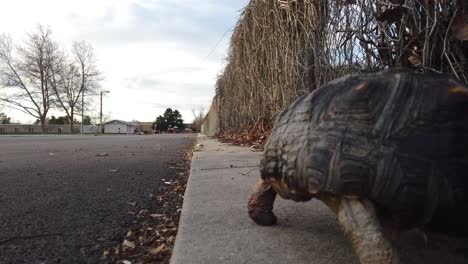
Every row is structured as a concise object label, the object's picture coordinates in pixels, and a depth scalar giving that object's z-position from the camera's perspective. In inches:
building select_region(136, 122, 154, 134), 3762.3
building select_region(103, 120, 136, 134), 3540.8
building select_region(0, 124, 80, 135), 2754.7
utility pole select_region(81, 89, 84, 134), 2020.2
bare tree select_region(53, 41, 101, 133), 1868.8
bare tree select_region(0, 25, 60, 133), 1722.4
